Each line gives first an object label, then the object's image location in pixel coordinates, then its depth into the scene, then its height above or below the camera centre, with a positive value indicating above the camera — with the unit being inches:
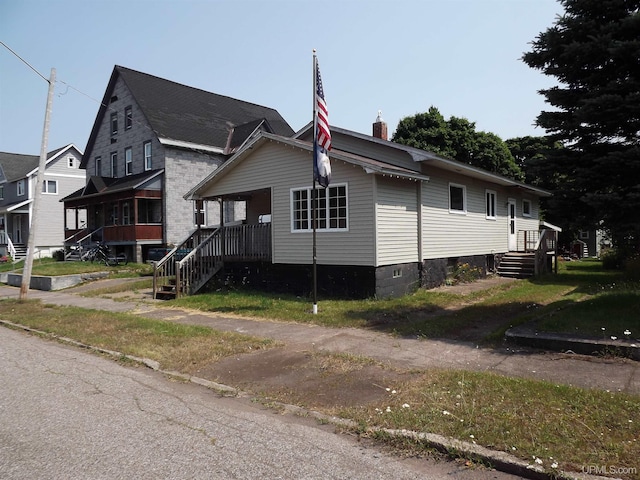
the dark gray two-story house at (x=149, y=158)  1048.2 +233.9
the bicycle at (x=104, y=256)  1040.8 -8.7
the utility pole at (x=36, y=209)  618.5 +59.4
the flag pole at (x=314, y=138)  422.6 +103.1
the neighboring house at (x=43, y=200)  1488.7 +178.3
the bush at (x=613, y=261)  845.2 -28.2
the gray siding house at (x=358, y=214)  510.6 +43.0
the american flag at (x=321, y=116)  420.2 +121.7
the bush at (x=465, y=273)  653.3 -37.0
